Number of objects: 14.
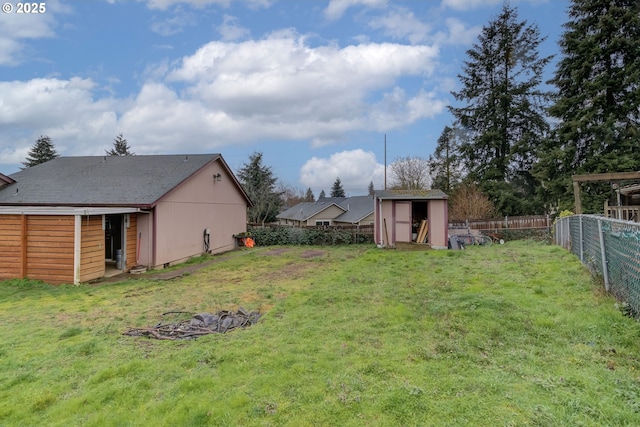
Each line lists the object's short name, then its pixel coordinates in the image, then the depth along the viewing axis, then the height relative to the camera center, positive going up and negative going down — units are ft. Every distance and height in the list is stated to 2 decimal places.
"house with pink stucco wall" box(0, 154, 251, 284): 28.30 +0.88
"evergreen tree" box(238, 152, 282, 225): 100.01 +10.59
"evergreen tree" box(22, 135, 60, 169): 109.50 +24.70
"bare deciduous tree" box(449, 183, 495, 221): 68.39 +3.21
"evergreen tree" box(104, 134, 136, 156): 121.60 +29.11
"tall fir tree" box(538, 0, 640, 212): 57.47 +22.95
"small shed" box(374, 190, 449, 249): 47.55 +0.21
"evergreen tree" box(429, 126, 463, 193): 90.87 +17.31
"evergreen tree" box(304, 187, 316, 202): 200.77 +16.60
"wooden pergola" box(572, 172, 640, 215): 32.37 +4.44
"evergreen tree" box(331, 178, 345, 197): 197.88 +19.83
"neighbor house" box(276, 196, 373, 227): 103.24 +3.12
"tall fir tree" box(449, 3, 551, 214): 77.05 +27.97
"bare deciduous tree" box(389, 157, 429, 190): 105.22 +15.98
